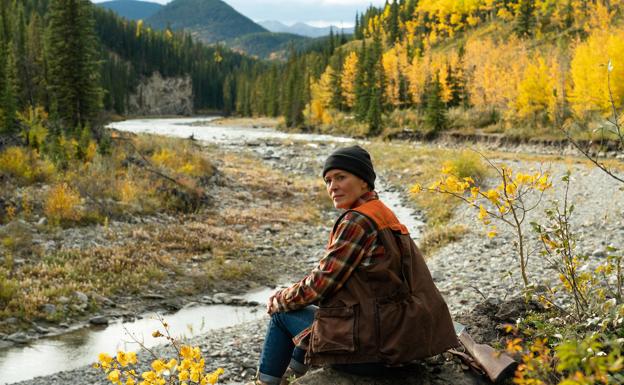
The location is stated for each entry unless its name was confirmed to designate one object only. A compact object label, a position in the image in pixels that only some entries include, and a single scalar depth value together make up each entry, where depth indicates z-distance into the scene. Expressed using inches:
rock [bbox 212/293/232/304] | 424.5
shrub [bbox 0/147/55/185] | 636.1
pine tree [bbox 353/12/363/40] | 5398.6
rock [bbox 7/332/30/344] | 328.2
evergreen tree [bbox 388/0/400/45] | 4544.8
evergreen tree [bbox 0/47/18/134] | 847.4
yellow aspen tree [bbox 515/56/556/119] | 1739.7
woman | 128.8
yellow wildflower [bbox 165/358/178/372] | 120.4
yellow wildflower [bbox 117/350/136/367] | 123.7
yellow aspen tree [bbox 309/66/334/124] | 3016.7
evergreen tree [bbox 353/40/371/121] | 2488.9
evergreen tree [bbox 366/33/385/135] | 2324.1
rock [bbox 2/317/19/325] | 341.9
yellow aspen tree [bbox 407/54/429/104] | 2487.7
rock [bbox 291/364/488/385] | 137.6
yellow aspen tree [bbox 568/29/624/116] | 1375.5
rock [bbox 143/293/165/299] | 417.4
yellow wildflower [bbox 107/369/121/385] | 121.2
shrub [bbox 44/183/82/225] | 531.3
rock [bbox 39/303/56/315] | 362.9
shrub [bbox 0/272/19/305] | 361.7
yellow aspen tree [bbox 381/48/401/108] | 2650.1
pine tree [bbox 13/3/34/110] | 1489.9
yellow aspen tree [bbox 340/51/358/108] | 2898.6
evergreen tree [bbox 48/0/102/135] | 985.5
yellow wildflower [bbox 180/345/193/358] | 119.8
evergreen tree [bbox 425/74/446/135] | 2037.4
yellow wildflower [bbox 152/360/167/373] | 119.2
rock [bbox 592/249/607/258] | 378.7
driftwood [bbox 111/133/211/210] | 689.0
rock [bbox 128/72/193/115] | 5393.7
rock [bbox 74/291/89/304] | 385.4
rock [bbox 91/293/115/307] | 392.5
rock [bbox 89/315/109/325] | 365.4
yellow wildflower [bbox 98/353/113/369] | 122.4
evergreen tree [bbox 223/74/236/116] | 5634.8
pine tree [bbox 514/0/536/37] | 3147.1
